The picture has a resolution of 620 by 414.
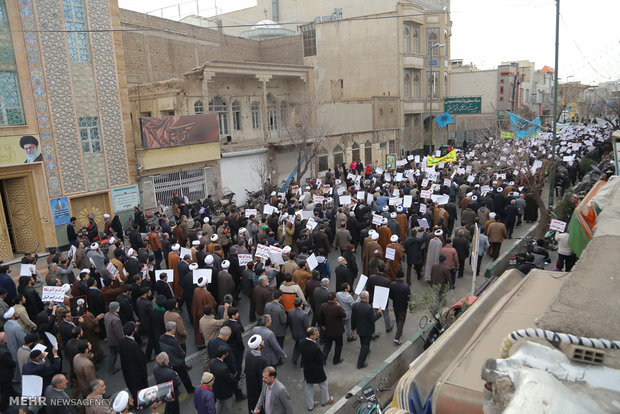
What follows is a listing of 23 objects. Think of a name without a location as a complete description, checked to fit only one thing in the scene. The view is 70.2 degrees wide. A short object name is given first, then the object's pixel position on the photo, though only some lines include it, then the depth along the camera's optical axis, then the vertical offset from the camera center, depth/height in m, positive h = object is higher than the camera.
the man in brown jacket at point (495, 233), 12.54 -3.36
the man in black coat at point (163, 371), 5.97 -3.18
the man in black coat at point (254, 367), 6.19 -3.32
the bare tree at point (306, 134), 25.95 -0.60
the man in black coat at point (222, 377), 6.29 -3.52
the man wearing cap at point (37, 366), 6.10 -3.10
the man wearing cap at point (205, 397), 5.49 -3.27
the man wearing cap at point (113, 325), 7.66 -3.25
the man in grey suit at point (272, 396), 5.49 -3.37
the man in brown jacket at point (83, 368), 6.45 -3.33
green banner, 38.94 +0.94
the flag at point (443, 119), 28.59 -0.15
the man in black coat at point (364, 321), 7.55 -3.38
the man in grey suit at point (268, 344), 6.91 -3.37
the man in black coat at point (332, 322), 7.60 -3.44
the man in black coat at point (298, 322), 7.59 -3.35
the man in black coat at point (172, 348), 6.70 -3.23
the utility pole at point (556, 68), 13.78 +1.35
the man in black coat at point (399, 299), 8.48 -3.43
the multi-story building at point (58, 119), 14.66 +0.67
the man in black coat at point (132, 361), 6.84 -3.50
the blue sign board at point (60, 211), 15.85 -2.58
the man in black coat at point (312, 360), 6.43 -3.41
